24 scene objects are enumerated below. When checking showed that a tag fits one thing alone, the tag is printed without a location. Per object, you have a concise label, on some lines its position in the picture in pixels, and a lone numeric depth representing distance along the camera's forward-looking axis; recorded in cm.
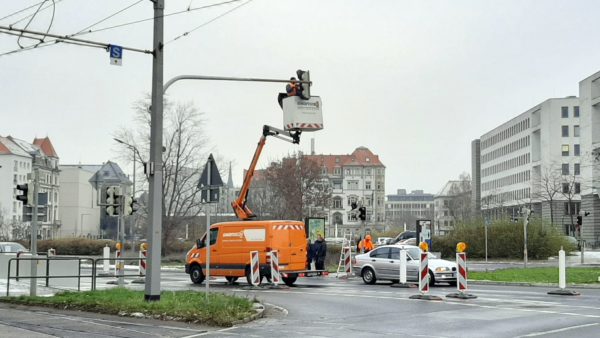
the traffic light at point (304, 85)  2106
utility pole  1761
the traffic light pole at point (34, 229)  2106
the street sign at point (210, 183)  1709
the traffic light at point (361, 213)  3450
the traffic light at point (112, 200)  2233
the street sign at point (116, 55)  1741
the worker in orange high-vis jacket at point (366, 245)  3673
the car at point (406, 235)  6314
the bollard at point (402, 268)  2714
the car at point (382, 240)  7397
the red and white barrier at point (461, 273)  2131
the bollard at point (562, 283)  2311
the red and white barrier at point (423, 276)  2161
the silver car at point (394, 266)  2739
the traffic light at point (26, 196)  2138
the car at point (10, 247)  3952
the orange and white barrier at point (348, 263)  3297
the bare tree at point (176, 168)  6072
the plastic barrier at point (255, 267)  2609
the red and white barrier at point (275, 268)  2630
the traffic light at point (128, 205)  2294
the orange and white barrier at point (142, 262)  3056
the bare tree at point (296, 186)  6962
